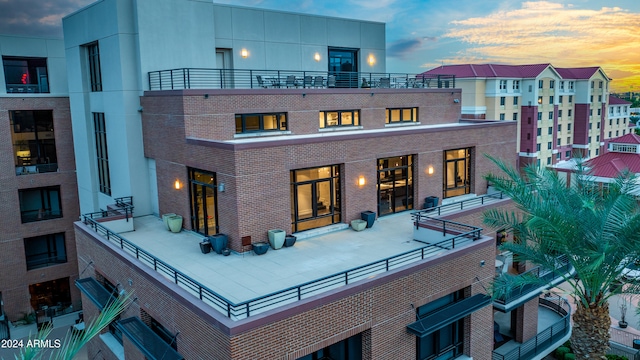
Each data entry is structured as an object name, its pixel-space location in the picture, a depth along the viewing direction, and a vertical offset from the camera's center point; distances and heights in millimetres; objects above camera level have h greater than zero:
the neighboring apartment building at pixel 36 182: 28797 -3604
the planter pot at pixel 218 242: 16906 -4338
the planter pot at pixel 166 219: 20016 -4093
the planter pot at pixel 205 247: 16969 -4487
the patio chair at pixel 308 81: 23402 +1750
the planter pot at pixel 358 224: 19453 -4426
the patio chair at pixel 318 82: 23781 +1672
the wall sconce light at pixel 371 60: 31641 +3574
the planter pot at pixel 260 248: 16609 -4509
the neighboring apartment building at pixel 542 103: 69375 +1106
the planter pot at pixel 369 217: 19984 -4251
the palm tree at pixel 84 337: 7172 -3249
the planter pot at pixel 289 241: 17453 -4477
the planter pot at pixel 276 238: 17156 -4292
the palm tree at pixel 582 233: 12102 -3257
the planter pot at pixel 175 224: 19656 -4223
